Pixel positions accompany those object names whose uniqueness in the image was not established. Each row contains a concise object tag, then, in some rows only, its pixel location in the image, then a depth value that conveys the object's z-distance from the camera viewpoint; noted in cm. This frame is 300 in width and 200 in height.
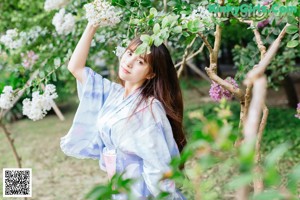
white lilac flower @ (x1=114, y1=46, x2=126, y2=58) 237
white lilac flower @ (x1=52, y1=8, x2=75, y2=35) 313
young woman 192
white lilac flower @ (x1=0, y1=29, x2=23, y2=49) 326
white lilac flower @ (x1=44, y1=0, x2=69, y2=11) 305
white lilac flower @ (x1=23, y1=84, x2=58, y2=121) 247
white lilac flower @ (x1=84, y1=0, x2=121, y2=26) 196
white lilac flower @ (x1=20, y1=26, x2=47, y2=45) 403
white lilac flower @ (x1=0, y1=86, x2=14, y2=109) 269
